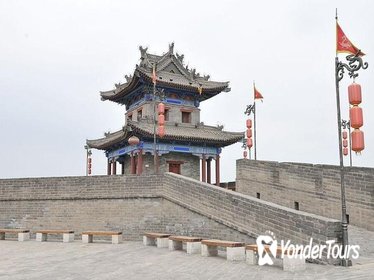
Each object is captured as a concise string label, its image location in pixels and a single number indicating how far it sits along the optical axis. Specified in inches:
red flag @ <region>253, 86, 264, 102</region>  812.0
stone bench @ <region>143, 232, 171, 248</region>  441.7
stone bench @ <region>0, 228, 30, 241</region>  549.6
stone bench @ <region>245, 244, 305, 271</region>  279.0
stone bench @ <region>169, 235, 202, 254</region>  381.4
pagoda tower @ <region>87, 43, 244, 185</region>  799.7
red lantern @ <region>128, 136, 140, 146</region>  614.2
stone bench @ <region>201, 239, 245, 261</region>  330.6
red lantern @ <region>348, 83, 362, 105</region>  308.8
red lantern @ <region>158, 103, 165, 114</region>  662.5
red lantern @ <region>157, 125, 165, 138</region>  668.7
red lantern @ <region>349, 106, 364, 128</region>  307.4
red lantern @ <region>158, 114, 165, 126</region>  665.6
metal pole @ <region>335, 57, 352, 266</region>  284.8
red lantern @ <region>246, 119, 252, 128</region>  797.8
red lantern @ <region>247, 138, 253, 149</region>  795.4
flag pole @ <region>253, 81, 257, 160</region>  765.9
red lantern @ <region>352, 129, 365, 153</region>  310.5
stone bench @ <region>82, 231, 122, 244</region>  482.3
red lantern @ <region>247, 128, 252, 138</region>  798.0
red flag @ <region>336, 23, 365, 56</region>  320.5
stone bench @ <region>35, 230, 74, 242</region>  519.5
